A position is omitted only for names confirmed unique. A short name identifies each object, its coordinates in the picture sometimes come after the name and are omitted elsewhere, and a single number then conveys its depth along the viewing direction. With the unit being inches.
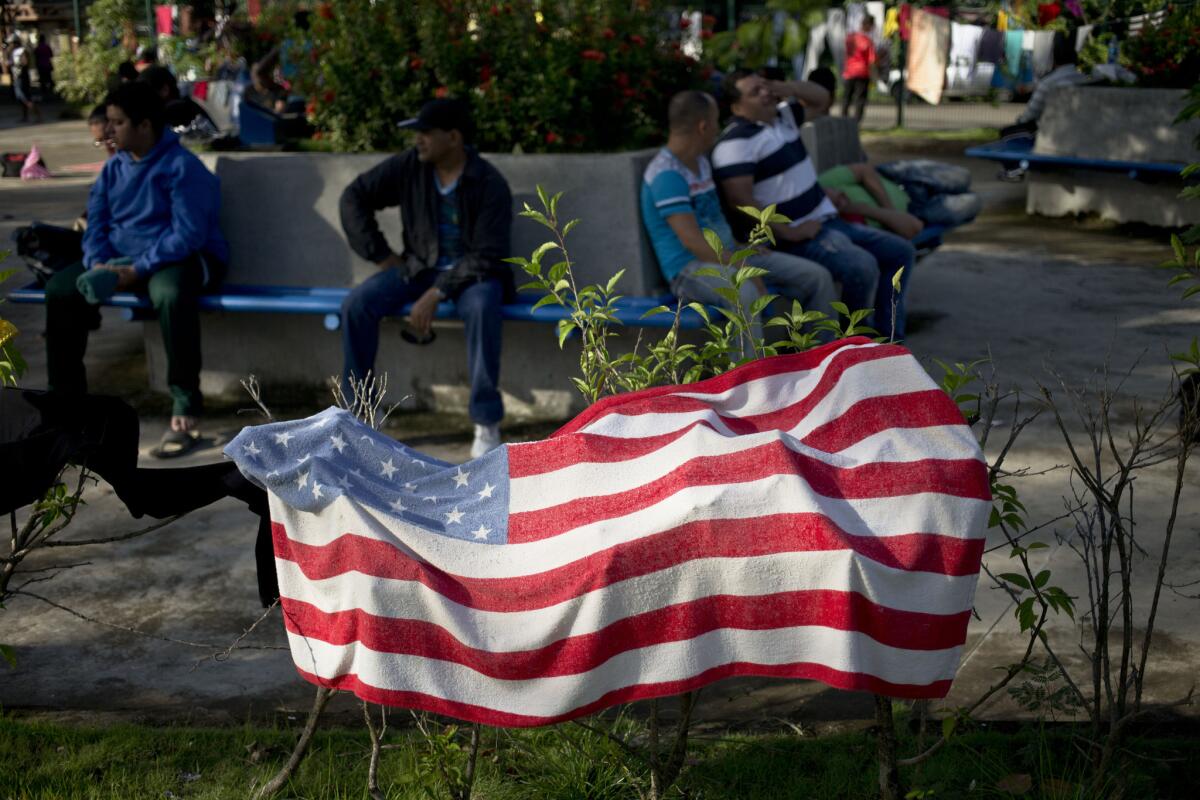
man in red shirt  765.9
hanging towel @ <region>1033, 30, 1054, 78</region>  980.6
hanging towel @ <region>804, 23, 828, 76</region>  910.4
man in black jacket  249.8
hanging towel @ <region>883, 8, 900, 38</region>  823.7
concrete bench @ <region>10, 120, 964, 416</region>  261.4
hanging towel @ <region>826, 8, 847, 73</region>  905.6
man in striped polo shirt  278.1
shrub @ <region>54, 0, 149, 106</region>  983.6
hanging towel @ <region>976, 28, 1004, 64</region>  1017.7
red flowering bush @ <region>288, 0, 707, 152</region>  280.7
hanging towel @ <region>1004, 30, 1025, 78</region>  1034.1
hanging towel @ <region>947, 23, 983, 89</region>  1023.6
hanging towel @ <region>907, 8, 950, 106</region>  905.5
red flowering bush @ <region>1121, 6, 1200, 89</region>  453.1
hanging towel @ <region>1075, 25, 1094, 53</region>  771.6
